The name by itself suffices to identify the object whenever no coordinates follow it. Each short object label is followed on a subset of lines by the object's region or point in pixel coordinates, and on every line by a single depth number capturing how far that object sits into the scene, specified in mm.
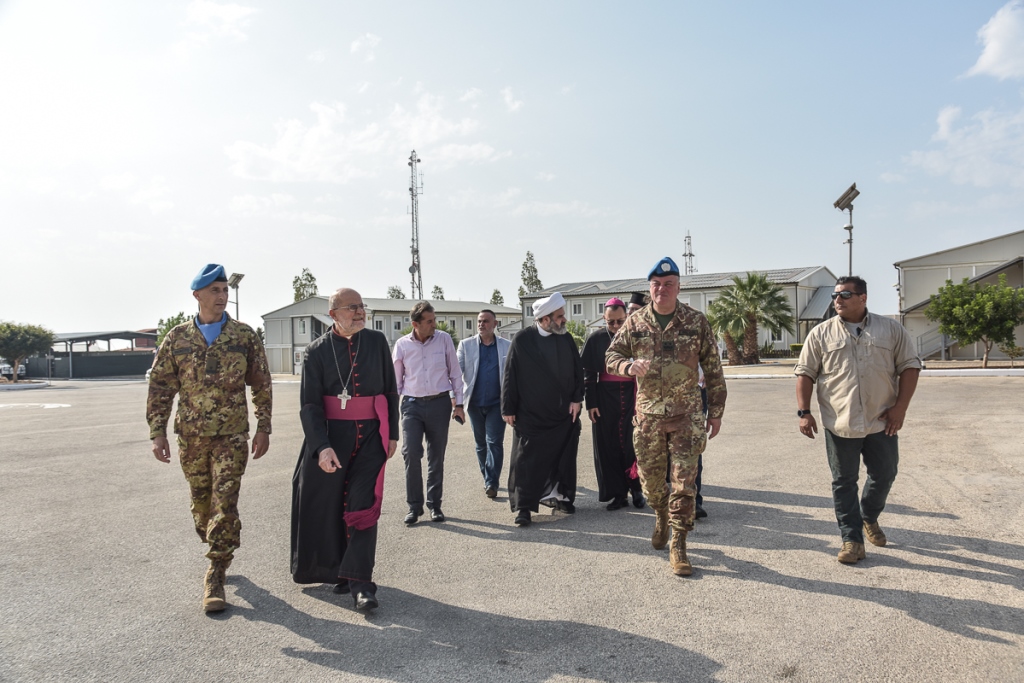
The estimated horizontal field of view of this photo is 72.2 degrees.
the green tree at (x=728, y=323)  39844
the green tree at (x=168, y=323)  70438
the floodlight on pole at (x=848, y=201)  25797
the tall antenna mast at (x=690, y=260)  90612
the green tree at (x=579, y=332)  46325
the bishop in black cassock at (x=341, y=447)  4656
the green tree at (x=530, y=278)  89625
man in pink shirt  6746
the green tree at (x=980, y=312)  27922
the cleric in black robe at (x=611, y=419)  6961
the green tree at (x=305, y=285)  84094
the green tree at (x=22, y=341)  57750
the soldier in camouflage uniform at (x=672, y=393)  5070
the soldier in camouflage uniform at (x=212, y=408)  4629
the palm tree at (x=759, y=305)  38938
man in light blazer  7820
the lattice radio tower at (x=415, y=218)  57312
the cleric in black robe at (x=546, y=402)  6676
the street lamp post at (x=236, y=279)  42503
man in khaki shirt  5008
